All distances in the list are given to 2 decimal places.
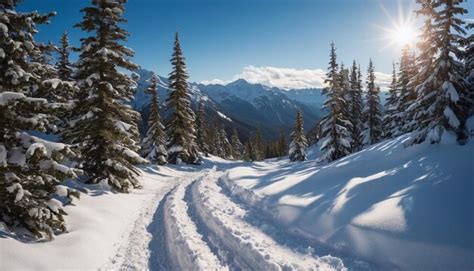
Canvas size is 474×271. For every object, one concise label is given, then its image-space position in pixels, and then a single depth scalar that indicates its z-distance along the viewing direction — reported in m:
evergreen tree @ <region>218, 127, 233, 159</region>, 79.69
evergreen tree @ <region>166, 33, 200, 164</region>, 36.53
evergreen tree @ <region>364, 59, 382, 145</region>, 41.03
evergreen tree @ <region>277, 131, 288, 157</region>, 90.59
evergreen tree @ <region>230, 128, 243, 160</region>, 91.25
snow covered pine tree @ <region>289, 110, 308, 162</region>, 53.53
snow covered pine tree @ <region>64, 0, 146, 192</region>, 17.22
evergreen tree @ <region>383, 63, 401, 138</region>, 36.00
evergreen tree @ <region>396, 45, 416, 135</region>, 32.62
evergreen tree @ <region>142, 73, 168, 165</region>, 34.75
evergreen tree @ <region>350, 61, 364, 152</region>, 44.88
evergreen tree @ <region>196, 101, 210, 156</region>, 54.78
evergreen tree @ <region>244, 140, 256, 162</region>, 83.12
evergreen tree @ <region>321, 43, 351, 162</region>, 32.53
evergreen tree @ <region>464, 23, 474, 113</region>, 17.33
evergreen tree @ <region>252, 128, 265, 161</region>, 82.62
